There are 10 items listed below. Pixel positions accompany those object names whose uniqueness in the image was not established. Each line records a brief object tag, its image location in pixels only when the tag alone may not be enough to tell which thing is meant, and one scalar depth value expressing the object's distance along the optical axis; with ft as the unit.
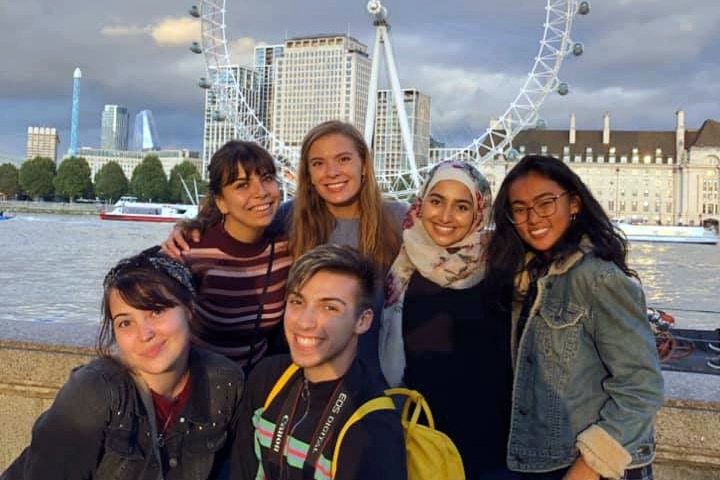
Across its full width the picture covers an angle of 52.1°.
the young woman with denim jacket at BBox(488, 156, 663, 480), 4.76
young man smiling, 4.26
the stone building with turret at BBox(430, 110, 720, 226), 205.98
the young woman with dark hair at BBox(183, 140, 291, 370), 6.40
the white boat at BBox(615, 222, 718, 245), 138.10
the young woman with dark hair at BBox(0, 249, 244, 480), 4.45
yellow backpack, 4.46
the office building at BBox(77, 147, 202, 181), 342.23
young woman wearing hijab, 5.40
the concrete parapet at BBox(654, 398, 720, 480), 6.24
